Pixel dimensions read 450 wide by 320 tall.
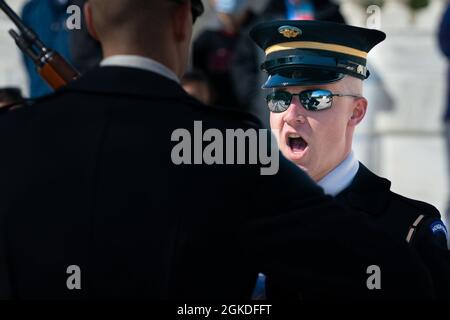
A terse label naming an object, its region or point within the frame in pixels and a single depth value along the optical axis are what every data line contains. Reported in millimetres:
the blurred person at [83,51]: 13461
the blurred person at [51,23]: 13937
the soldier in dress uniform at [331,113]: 7152
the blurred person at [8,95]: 11621
